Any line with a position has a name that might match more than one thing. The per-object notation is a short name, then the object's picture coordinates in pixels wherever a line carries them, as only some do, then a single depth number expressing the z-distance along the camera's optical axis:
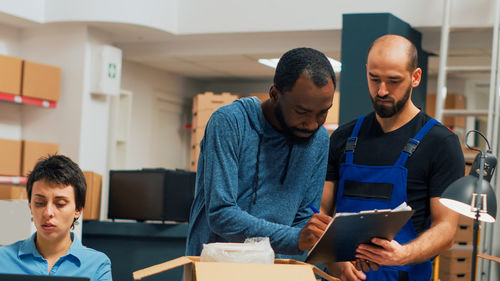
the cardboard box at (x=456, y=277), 5.19
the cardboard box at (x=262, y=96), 7.98
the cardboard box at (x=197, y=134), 7.43
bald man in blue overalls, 1.92
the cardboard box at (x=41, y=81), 5.90
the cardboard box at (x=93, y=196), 5.04
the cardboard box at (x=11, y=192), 5.55
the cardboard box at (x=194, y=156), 7.58
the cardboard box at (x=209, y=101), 7.54
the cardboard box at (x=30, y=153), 5.85
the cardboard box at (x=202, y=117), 7.52
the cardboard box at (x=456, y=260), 5.13
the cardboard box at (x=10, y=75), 5.65
